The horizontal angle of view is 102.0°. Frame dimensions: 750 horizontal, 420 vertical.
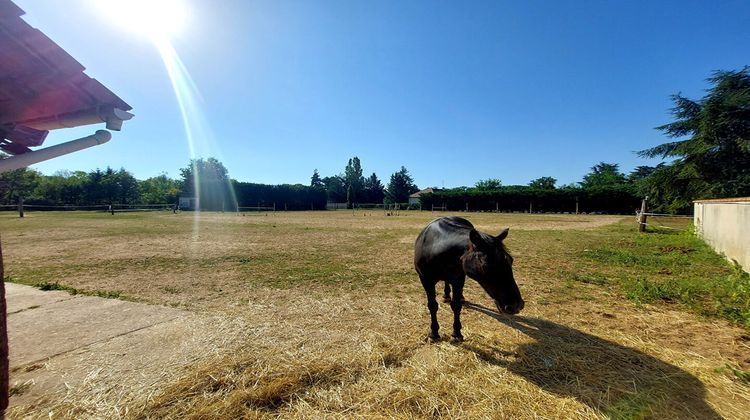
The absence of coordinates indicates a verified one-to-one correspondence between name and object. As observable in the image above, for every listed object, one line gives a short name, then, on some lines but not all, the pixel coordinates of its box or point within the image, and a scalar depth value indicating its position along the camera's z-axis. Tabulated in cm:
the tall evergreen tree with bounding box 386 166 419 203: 7623
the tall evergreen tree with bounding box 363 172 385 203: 7825
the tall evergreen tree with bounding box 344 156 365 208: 7550
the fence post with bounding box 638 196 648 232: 1625
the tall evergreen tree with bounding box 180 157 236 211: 5462
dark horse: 282
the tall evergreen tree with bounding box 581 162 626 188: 6372
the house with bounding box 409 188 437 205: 7699
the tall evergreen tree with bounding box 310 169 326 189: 8932
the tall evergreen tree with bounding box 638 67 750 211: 2097
